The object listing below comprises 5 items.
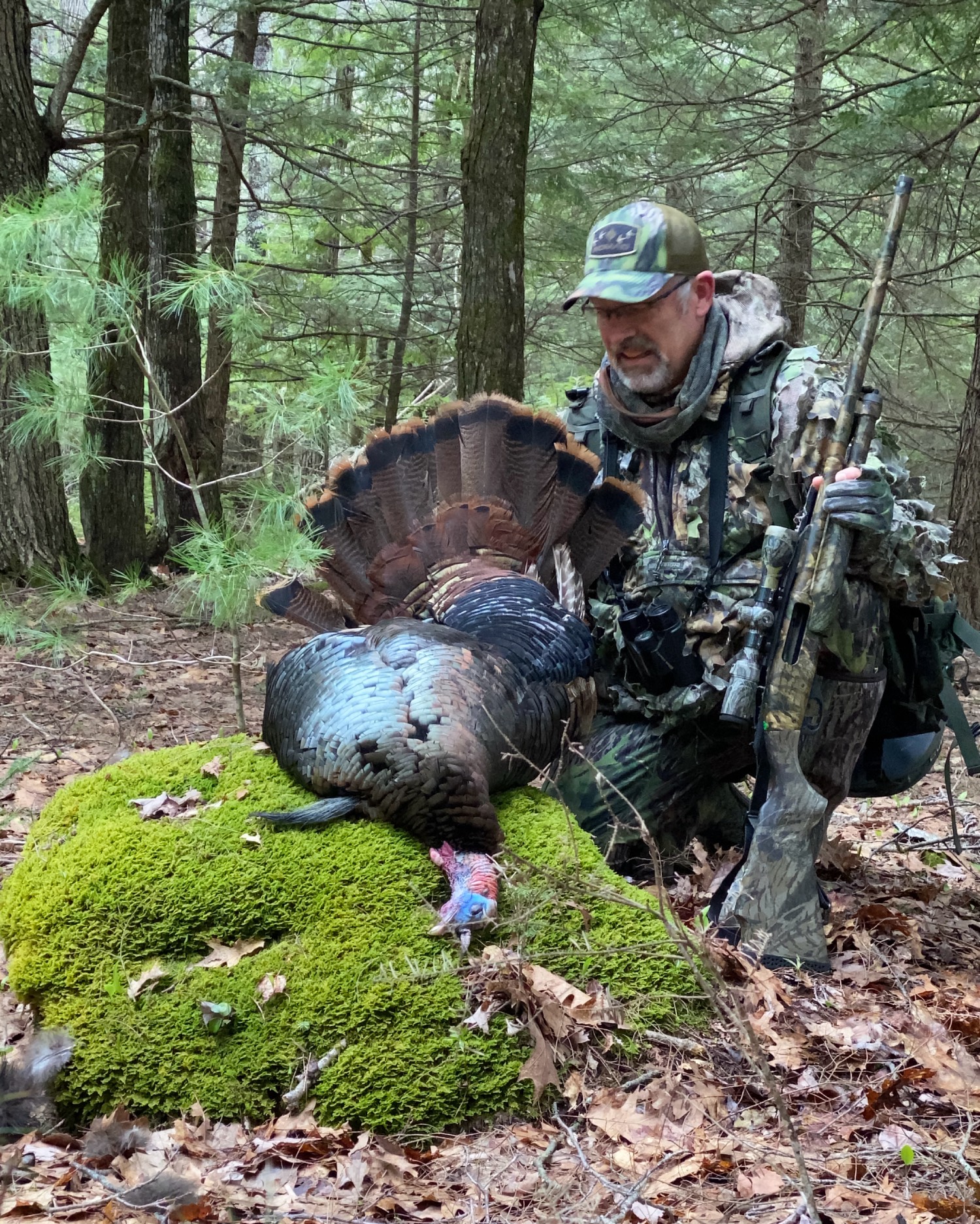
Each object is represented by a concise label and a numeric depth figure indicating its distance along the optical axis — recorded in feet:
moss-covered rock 9.07
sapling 13.82
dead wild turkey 10.53
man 13.48
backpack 14.02
